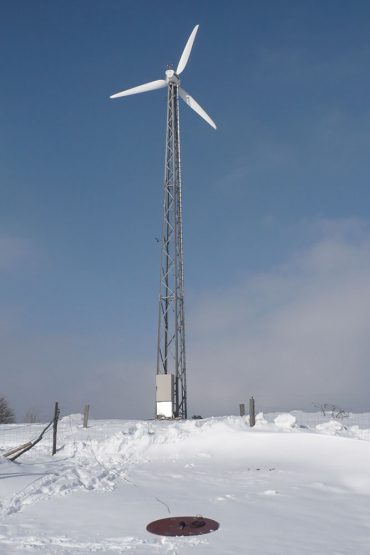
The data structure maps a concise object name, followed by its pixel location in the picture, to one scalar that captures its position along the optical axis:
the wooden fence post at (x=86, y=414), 23.72
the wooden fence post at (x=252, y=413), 19.81
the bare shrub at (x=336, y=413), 28.33
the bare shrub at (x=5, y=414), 56.83
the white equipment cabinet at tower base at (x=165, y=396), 29.02
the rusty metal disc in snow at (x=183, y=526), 8.10
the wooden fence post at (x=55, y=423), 18.15
